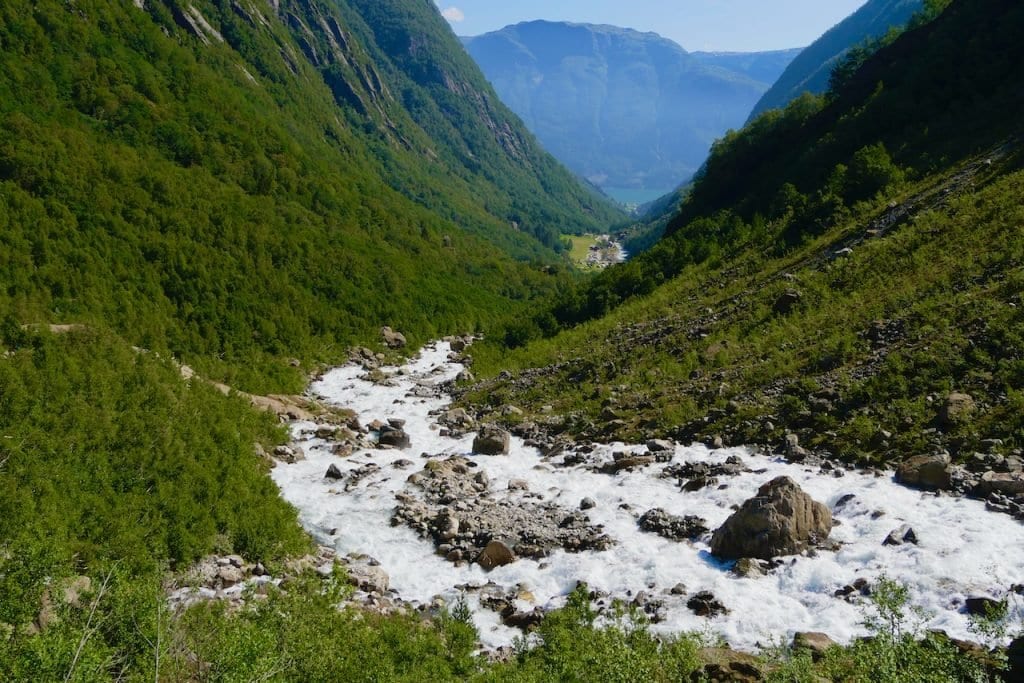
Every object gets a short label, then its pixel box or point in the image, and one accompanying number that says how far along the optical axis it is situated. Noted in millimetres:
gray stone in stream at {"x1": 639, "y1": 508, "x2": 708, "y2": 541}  17719
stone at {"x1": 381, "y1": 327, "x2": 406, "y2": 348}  65875
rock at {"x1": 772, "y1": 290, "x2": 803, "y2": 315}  32750
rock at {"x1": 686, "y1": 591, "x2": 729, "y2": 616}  14023
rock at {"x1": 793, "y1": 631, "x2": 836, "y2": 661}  11648
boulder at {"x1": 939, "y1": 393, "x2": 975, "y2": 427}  17984
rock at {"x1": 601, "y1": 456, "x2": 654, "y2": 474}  23156
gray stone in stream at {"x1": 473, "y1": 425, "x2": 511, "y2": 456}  28164
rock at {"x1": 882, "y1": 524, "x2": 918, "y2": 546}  14352
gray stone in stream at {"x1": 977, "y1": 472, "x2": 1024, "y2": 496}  14766
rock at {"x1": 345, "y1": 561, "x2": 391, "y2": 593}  17766
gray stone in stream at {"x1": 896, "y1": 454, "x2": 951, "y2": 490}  16203
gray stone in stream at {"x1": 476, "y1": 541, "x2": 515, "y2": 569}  18422
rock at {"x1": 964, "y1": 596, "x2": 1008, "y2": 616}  11262
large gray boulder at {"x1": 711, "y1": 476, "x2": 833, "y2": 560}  15484
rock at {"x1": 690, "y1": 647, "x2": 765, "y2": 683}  11109
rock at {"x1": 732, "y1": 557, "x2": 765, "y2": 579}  14984
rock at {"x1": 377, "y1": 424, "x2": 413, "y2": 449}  31844
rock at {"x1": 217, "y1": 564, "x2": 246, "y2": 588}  17770
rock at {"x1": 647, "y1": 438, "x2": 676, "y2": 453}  23922
